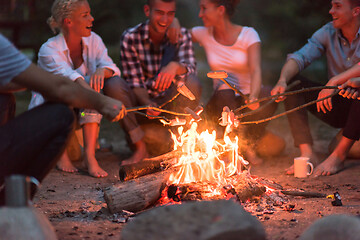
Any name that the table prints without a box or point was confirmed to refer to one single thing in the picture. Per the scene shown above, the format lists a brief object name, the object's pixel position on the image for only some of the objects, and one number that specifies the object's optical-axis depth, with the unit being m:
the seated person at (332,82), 4.37
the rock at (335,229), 2.01
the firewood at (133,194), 3.27
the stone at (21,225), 1.96
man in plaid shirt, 4.80
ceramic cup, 4.41
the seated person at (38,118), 2.42
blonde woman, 4.39
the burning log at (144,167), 3.76
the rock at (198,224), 2.00
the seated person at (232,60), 4.78
